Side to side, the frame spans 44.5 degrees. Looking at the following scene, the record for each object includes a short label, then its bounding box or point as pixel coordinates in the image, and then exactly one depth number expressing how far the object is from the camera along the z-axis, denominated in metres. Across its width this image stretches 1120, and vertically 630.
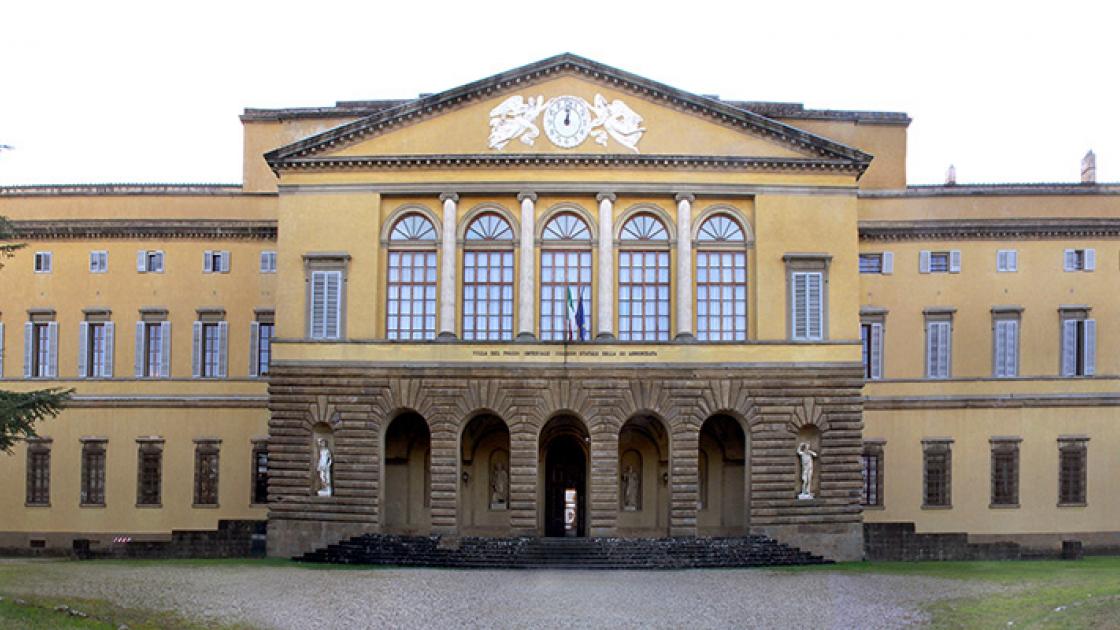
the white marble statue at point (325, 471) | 42.66
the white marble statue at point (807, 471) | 42.69
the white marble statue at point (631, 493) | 45.94
